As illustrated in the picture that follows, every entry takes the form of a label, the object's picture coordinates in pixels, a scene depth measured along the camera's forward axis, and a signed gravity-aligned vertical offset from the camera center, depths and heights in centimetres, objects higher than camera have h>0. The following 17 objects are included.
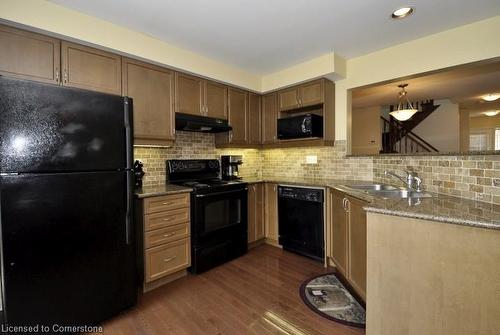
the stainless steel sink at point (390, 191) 199 -27
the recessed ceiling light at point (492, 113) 595 +125
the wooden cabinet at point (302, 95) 291 +89
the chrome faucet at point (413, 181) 207 -17
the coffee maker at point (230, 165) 333 -2
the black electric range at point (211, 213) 244 -56
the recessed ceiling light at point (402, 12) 188 +123
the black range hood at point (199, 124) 257 +47
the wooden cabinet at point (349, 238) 182 -68
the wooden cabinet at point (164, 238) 211 -70
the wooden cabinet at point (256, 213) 309 -67
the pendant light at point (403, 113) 401 +86
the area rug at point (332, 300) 176 -116
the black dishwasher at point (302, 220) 268 -70
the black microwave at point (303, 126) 289 +47
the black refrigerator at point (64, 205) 136 -25
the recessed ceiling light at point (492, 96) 440 +123
